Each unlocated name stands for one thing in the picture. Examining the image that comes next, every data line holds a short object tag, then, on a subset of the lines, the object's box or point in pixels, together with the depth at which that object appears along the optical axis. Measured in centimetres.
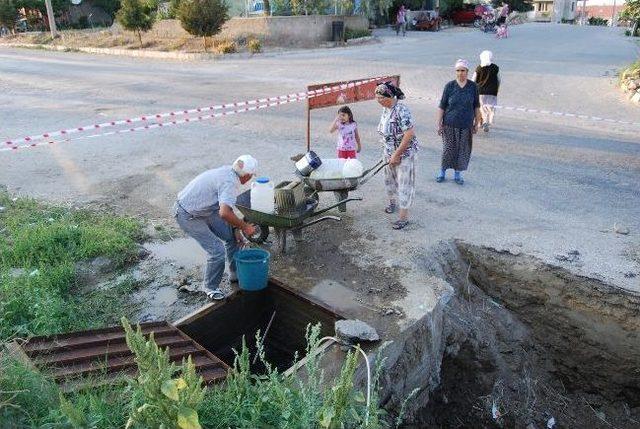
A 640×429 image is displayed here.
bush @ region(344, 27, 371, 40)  2736
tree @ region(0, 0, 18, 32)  3472
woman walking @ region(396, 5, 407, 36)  3091
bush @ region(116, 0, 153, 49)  2634
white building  5694
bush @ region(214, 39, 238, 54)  2316
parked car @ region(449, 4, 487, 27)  3800
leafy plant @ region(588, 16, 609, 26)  5491
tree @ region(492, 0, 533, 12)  4992
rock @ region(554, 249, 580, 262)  549
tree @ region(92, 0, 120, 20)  3991
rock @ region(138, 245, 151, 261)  587
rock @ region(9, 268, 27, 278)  521
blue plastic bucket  491
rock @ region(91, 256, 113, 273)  562
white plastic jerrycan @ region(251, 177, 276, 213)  540
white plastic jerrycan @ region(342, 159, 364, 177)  625
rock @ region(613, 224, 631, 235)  602
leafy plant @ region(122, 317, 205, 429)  251
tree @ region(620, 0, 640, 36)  1493
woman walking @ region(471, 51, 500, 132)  950
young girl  720
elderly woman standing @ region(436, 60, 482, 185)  693
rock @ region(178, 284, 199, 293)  519
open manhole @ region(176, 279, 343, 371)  476
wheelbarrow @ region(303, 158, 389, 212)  618
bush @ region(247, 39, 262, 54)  2319
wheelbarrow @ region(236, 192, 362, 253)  532
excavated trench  510
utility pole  3117
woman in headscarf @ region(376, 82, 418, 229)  583
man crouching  462
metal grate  358
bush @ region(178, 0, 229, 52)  2353
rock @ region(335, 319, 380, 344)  415
